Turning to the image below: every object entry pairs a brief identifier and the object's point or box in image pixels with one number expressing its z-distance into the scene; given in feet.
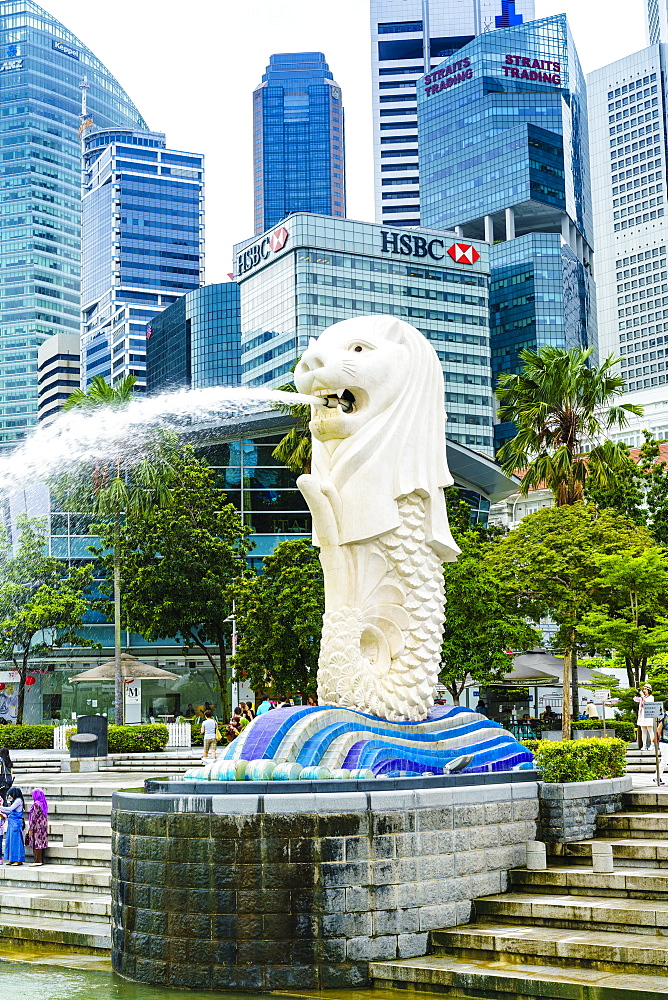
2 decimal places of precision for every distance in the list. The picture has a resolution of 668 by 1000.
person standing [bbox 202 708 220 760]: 91.15
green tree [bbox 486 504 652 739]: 98.32
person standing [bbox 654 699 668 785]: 68.64
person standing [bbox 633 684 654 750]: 77.03
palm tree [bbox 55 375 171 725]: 116.47
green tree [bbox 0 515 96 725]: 125.90
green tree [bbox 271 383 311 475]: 119.03
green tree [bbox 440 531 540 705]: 103.24
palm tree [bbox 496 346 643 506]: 111.24
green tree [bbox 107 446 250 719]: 130.72
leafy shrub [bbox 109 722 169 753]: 104.73
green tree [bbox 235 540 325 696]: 112.27
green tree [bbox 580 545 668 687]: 90.27
